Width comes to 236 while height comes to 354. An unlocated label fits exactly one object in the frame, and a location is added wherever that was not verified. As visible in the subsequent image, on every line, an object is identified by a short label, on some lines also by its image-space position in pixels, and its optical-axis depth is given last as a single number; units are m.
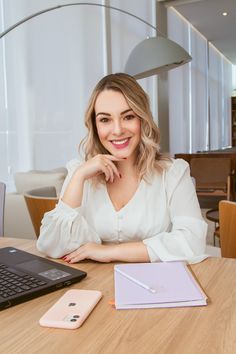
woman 1.16
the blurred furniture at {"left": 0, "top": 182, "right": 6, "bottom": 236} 1.80
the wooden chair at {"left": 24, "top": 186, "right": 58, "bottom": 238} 1.90
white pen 0.82
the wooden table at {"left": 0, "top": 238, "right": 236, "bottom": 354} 0.60
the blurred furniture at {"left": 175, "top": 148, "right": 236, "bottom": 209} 5.82
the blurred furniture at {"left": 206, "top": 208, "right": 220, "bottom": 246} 3.11
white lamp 3.36
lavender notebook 0.76
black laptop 0.80
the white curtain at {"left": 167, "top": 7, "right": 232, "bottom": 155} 6.91
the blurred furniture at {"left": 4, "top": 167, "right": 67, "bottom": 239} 3.01
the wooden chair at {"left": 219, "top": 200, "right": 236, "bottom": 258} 1.47
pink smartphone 0.68
